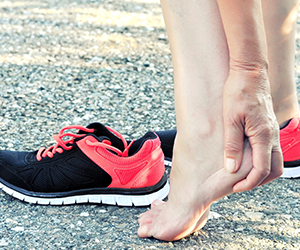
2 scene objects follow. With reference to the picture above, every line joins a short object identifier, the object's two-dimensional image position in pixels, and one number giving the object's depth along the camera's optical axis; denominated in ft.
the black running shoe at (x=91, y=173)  3.96
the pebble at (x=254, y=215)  3.92
